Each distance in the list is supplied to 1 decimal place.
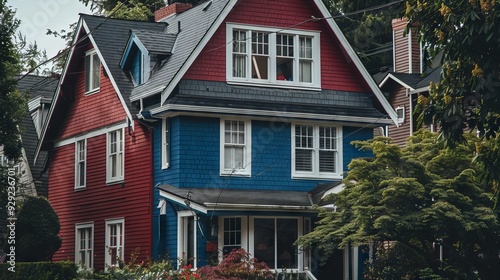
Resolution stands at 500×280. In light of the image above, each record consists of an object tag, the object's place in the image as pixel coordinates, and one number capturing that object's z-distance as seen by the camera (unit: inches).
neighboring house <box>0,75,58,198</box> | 1781.5
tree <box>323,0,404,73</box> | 2059.5
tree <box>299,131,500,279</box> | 1097.4
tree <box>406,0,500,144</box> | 792.9
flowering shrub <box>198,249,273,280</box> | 1117.7
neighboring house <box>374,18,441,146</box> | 1766.1
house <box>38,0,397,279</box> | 1301.7
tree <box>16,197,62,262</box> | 1380.4
